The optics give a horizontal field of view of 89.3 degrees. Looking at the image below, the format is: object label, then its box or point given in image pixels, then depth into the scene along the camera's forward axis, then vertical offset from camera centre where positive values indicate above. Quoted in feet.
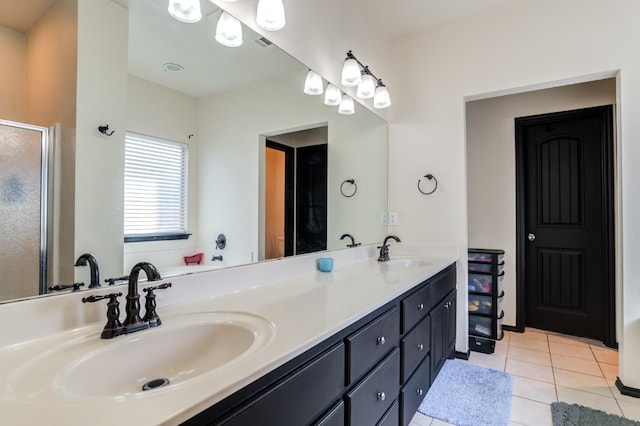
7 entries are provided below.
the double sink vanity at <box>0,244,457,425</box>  2.00 -1.14
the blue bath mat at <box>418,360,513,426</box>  6.10 -3.78
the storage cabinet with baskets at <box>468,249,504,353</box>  9.47 -2.36
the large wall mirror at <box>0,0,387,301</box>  3.12 +1.15
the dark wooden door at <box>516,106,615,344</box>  9.67 -0.16
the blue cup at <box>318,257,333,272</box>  6.53 -0.99
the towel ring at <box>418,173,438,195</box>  8.93 +1.01
